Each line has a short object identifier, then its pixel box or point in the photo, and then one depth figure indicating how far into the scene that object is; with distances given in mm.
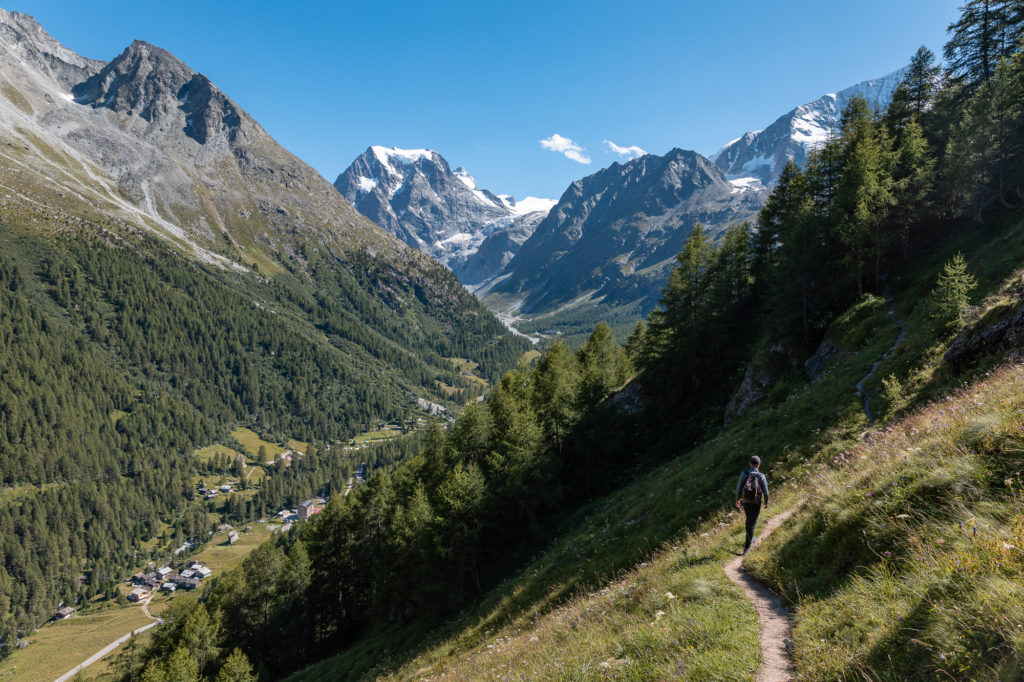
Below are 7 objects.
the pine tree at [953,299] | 19662
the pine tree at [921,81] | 42188
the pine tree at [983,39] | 40438
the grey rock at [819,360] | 28969
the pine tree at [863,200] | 30828
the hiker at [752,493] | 12180
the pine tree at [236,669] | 46594
